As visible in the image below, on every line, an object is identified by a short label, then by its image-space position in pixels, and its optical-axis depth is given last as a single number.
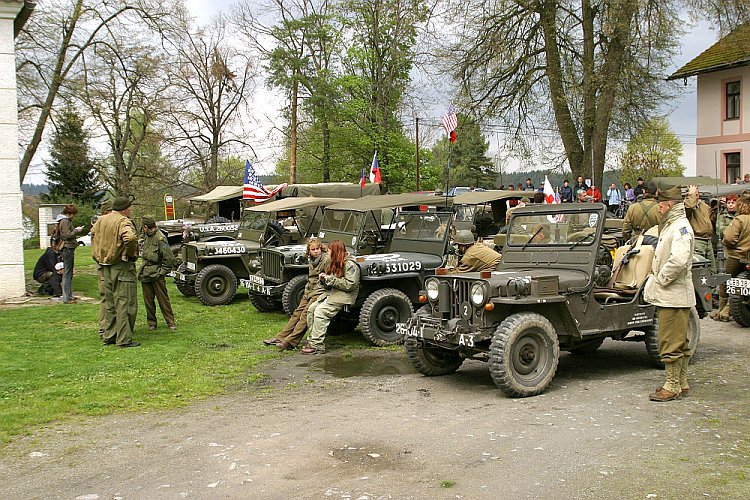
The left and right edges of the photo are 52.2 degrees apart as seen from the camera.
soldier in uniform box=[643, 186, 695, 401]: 6.79
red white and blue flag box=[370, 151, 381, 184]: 19.84
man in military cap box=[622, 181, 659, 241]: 10.51
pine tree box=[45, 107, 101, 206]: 38.23
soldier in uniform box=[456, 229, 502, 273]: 10.07
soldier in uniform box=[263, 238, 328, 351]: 9.94
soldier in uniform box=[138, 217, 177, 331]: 11.30
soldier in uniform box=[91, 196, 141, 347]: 9.98
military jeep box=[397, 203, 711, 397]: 7.24
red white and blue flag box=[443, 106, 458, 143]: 14.69
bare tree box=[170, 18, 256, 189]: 37.12
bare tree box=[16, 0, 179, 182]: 23.34
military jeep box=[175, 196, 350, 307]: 13.55
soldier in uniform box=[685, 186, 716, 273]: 11.60
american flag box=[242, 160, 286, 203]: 18.38
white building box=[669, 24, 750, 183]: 30.64
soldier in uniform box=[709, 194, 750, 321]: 11.32
